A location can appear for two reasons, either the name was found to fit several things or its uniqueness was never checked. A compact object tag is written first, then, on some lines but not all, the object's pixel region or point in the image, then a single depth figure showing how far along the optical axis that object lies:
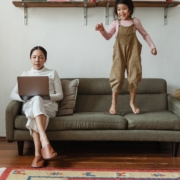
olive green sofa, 2.52
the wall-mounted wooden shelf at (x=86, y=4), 3.03
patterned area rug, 2.13
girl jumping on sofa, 2.69
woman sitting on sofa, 2.33
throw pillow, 2.75
